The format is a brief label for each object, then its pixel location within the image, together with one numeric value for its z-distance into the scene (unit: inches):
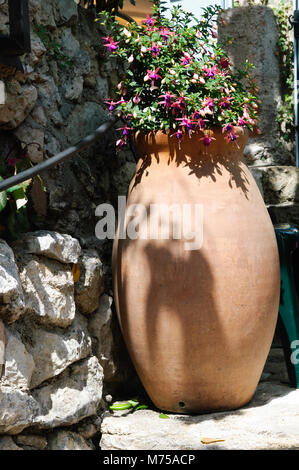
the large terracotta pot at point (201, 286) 94.0
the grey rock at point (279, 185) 148.2
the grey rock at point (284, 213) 146.3
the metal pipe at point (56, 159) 77.1
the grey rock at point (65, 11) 103.2
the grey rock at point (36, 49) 94.0
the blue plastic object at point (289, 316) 111.7
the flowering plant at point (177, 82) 96.4
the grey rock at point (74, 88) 104.3
